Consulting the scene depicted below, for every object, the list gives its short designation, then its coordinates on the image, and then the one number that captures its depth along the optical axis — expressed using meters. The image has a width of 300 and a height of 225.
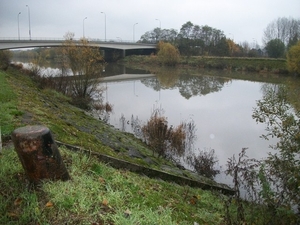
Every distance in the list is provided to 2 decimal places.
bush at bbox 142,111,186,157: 11.40
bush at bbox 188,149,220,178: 9.91
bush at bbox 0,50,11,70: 27.29
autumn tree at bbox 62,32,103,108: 19.25
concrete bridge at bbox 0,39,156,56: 46.73
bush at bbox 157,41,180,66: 63.66
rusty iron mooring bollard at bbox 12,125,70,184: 3.88
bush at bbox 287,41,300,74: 39.47
